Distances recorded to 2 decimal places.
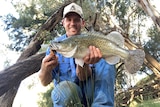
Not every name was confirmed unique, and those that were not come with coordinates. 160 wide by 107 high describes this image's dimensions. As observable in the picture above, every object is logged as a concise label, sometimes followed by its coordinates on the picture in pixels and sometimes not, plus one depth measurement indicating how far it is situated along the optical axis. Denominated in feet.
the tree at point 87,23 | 14.99
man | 4.59
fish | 4.15
